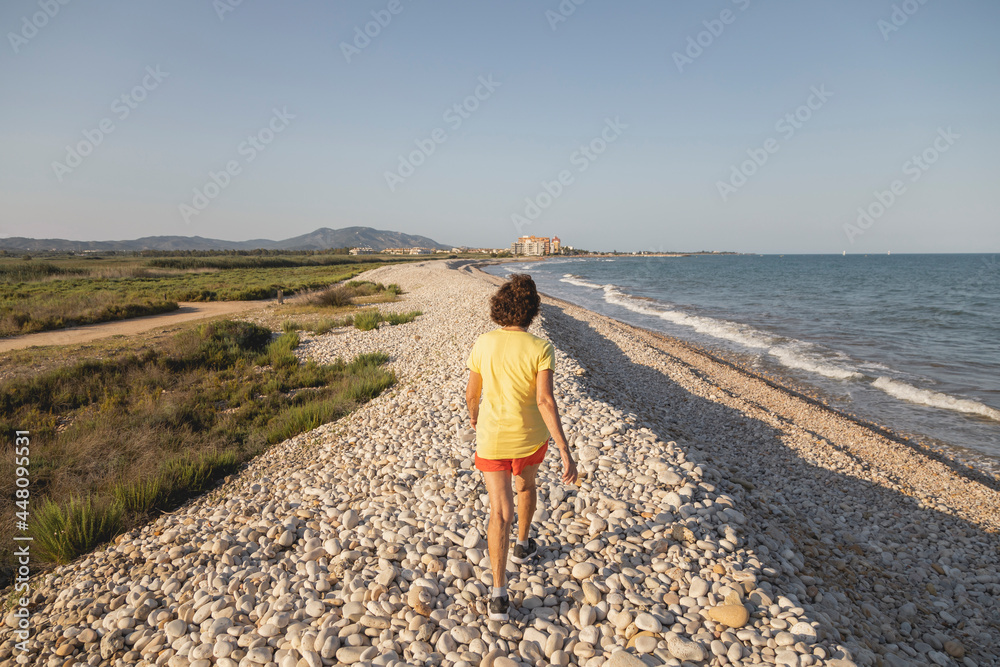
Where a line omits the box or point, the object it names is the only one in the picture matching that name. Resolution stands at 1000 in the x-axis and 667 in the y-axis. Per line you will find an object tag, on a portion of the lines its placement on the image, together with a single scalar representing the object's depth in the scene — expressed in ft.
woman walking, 9.98
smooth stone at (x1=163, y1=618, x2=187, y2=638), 10.85
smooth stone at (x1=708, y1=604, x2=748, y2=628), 10.22
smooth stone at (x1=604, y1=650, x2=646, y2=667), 9.10
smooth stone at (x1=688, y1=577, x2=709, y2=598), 11.22
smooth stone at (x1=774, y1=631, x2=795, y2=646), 9.64
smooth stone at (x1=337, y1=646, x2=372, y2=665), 9.59
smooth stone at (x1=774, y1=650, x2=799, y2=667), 9.16
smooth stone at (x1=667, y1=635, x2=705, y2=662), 9.36
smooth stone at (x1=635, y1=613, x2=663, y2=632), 10.09
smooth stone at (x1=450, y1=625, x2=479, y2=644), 10.09
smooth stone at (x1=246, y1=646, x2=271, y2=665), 9.78
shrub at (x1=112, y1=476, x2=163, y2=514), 16.99
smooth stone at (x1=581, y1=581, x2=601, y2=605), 11.06
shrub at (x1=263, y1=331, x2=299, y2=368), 40.73
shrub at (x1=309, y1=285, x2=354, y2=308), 76.91
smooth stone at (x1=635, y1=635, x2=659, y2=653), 9.59
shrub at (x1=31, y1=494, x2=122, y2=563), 14.57
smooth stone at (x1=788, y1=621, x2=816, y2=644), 9.79
